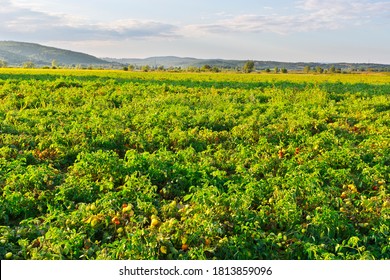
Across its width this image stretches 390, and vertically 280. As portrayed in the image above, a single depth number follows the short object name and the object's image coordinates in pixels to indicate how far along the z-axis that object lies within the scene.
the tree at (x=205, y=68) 94.11
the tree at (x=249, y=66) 112.38
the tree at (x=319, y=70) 104.00
